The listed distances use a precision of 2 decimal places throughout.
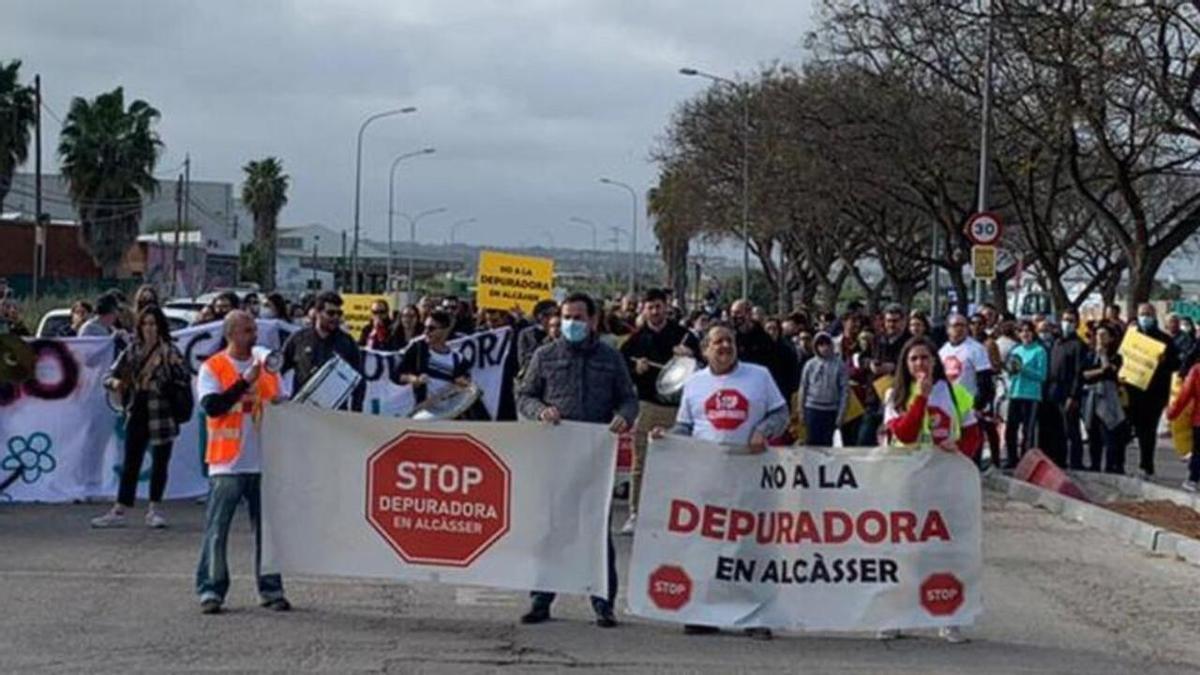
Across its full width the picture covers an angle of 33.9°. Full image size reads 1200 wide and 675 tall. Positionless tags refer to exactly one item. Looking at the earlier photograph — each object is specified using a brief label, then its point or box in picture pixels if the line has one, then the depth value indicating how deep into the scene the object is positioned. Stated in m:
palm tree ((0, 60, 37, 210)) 59.22
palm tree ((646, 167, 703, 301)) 65.88
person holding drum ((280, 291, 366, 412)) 15.02
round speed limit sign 27.42
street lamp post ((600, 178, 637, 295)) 106.69
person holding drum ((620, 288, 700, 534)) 15.55
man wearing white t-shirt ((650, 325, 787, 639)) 10.80
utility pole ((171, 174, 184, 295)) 80.69
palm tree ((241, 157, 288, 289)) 104.38
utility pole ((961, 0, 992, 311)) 29.53
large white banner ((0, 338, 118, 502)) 16.20
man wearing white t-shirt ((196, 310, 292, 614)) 10.68
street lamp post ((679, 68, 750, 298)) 55.94
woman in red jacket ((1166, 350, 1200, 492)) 19.77
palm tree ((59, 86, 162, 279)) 68.00
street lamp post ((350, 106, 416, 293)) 82.44
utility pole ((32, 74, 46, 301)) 49.24
